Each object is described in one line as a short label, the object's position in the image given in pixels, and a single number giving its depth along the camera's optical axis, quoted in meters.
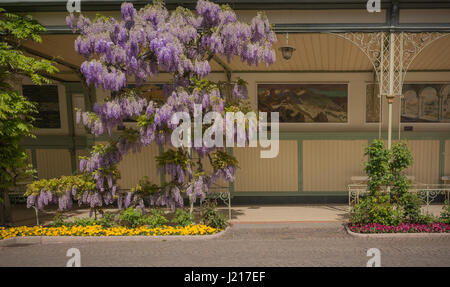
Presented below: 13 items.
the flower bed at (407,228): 8.06
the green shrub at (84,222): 9.03
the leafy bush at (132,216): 8.71
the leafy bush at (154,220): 8.77
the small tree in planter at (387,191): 8.38
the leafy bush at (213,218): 8.72
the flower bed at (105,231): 8.41
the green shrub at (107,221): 8.89
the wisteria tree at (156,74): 8.00
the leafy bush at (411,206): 8.47
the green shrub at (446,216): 8.36
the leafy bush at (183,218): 8.81
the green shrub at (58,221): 8.98
